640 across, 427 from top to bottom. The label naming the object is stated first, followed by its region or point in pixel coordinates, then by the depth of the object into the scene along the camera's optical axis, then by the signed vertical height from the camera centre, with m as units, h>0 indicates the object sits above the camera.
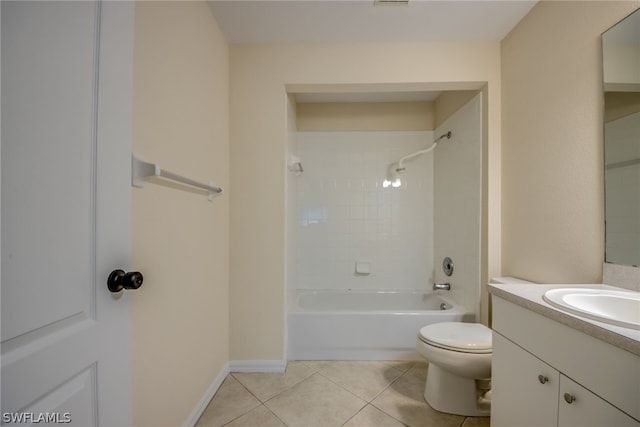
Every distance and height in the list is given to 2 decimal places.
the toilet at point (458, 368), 1.27 -0.80
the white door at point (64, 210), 0.38 +0.01
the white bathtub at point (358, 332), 1.81 -0.87
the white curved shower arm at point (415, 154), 2.33 +0.61
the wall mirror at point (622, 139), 0.94 +0.32
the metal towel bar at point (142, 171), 0.84 +0.15
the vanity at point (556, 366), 0.61 -0.45
